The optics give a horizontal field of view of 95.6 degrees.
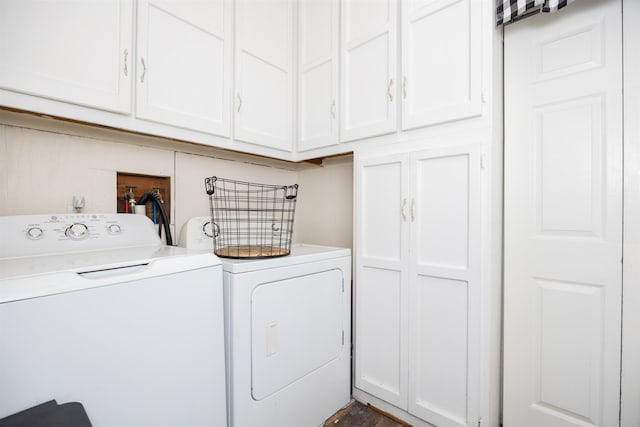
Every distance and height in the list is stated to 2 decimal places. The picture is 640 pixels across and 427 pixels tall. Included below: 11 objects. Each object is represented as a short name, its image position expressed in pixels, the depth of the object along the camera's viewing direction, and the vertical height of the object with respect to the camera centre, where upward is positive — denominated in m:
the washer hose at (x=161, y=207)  1.61 +0.02
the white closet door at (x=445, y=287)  1.36 -0.37
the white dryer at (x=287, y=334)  1.28 -0.62
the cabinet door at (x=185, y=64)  1.36 +0.76
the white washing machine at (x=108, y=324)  0.74 -0.34
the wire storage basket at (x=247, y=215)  1.90 -0.03
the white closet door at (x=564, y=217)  1.26 -0.02
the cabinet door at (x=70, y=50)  1.05 +0.64
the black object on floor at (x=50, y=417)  0.63 -0.47
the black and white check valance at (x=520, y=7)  1.27 +0.93
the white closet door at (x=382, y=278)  1.59 -0.38
